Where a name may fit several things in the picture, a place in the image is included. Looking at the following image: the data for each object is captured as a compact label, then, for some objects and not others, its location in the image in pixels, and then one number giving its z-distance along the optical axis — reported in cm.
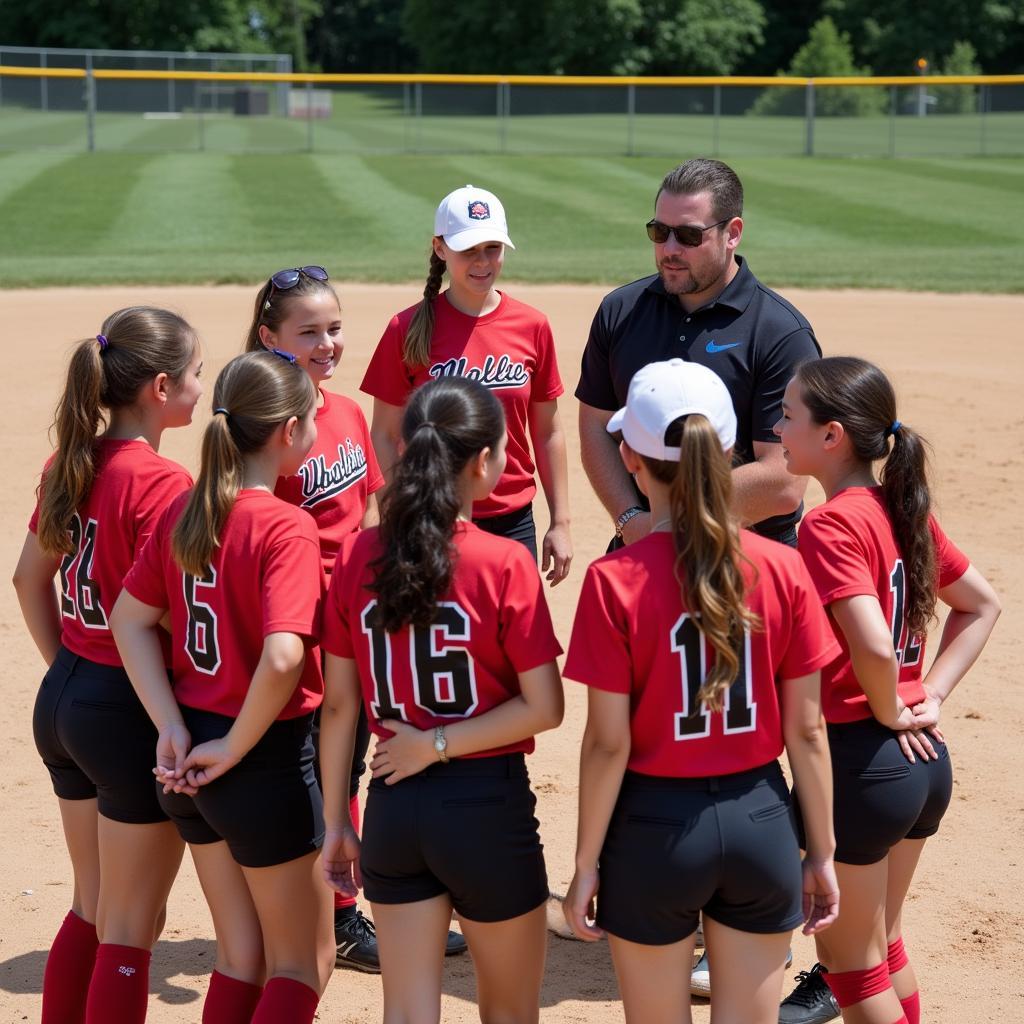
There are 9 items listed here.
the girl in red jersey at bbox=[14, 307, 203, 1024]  353
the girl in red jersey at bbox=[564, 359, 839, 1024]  292
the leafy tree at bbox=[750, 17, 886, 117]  3384
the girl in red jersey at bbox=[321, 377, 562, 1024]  302
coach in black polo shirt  445
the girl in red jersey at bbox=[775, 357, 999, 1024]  333
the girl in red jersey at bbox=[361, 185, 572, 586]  495
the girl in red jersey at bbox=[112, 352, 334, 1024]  323
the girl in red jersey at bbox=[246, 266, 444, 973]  425
